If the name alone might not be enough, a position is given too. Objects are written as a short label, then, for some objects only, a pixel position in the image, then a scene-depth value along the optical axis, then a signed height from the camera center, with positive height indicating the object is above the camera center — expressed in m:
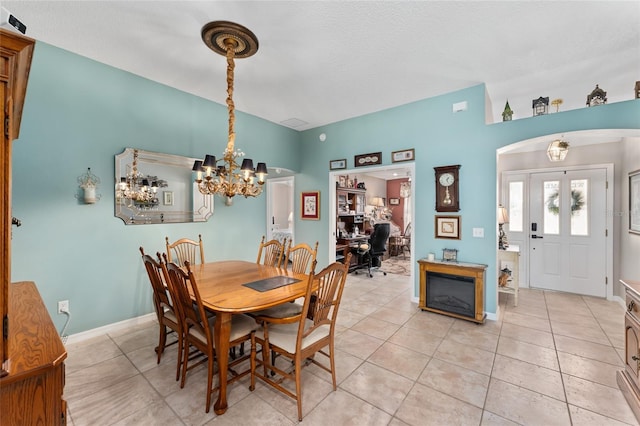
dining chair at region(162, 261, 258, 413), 1.83 -0.87
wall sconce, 2.84 +0.28
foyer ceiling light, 3.62 +0.88
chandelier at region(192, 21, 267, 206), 2.39 +1.10
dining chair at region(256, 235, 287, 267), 3.41 -0.51
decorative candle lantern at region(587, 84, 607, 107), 2.87 +1.26
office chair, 5.64 -0.70
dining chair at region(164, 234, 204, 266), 3.39 -0.50
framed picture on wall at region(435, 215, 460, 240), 3.69 -0.19
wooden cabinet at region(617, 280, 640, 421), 1.89 -1.03
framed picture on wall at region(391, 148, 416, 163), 4.07 +0.90
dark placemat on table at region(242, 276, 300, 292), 2.27 -0.62
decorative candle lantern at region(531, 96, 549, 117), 3.18 +1.29
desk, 6.04 -0.73
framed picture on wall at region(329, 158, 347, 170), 4.82 +0.90
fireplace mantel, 3.29 -0.81
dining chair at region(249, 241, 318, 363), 2.20 -0.82
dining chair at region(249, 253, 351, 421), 1.84 -0.89
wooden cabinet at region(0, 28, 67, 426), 0.86 -0.53
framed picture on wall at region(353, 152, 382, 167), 4.39 +0.92
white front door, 4.13 -0.28
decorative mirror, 3.16 +0.29
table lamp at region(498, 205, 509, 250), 4.05 -0.15
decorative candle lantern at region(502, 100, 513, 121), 3.39 +1.28
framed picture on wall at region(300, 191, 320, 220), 5.20 +0.16
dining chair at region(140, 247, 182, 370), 2.17 -0.81
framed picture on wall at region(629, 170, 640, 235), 3.41 +0.16
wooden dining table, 1.83 -0.63
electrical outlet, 2.76 -0.97
